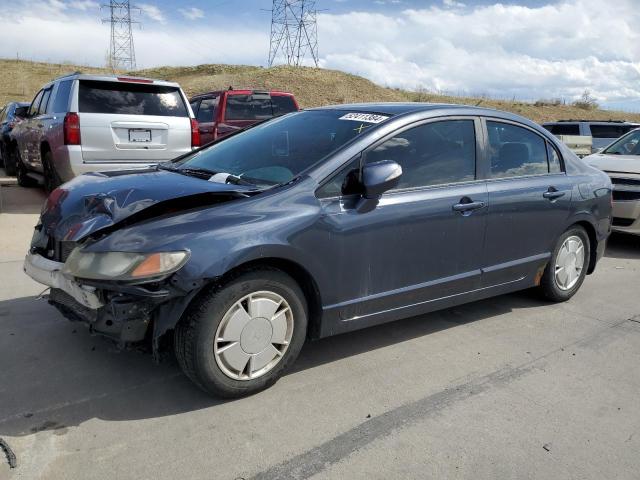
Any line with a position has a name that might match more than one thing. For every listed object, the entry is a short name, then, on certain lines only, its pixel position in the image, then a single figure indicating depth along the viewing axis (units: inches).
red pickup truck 443.8
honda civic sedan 112.7
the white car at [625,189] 283.3
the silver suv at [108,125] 293.0
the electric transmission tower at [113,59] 2055.9
